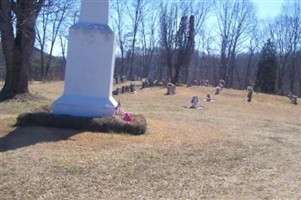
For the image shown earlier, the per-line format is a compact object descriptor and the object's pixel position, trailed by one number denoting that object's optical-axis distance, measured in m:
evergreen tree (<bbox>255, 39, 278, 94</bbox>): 55.94
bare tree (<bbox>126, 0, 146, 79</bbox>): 56.00
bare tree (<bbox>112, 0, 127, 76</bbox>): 57.86
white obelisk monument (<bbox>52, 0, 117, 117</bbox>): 10.20
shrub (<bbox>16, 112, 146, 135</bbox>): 9.19
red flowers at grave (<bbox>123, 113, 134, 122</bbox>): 9.93
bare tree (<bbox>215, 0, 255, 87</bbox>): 62.03
